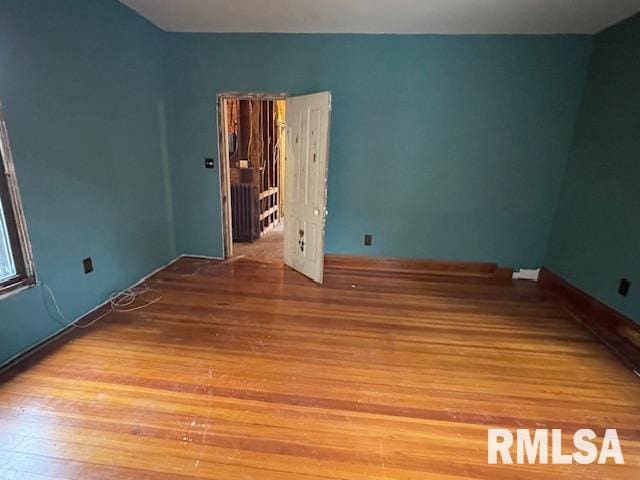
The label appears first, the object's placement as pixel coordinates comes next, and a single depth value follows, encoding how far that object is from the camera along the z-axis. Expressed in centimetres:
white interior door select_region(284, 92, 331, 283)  329
